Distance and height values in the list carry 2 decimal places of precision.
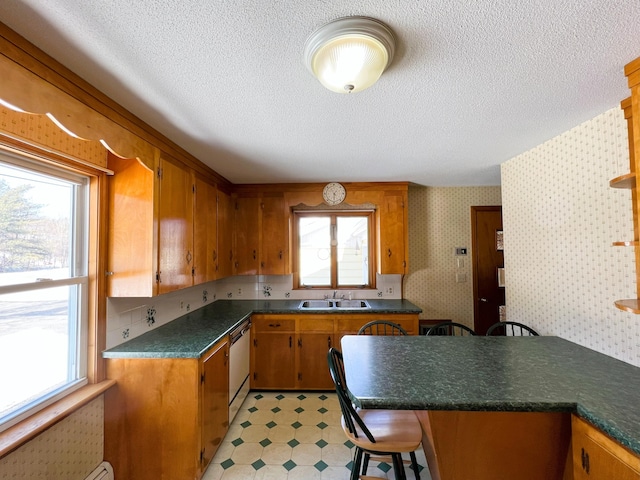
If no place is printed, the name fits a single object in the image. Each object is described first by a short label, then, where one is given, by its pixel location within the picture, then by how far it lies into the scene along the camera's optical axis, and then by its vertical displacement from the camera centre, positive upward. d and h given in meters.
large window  1.37 -0.17
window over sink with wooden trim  3.68 +0.01
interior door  3.53 -0.21
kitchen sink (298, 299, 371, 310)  3.39 -0.66
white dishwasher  2.43 -1.06
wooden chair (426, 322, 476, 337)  2.35 -0.92
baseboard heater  1.68 -1.33
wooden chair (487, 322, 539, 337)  2.18 -0.69
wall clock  3.35 +0.66
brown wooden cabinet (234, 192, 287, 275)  3.43 +0.20
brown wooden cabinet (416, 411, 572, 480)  1.37 -0.97
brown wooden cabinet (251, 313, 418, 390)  3.01 -1.00
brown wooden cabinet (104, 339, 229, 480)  1.78 -1.05
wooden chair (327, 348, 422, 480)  1.42 -0.97
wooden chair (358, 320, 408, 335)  2.91 -0.85
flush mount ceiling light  1.00 +0.74
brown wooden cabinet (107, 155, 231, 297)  1.87 +0.17
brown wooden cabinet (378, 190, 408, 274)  3.35 +0.18
